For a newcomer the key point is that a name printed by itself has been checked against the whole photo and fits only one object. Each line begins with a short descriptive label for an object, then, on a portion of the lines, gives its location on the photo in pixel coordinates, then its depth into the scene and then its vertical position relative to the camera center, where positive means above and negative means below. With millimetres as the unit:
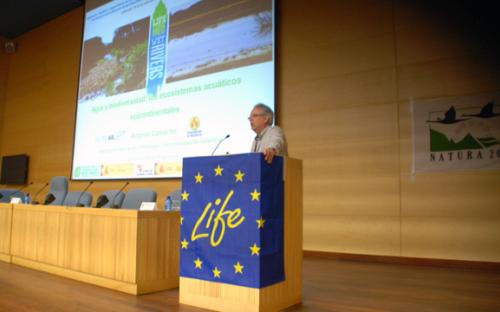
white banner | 3785 +645
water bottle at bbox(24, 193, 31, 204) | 4246 -86
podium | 2162 -217
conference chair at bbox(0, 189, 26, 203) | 6116 -39
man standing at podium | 2510 +412
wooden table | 2771 -407
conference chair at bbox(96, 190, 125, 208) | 3326 -57
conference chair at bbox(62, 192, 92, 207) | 4738 -73
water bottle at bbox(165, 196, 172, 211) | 3121 -85
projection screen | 5031 +1622
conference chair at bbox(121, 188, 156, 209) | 4125 -37
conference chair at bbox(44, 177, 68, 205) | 5063 +52
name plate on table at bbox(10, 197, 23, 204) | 4180 -96
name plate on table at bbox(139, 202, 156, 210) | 2912 -89
